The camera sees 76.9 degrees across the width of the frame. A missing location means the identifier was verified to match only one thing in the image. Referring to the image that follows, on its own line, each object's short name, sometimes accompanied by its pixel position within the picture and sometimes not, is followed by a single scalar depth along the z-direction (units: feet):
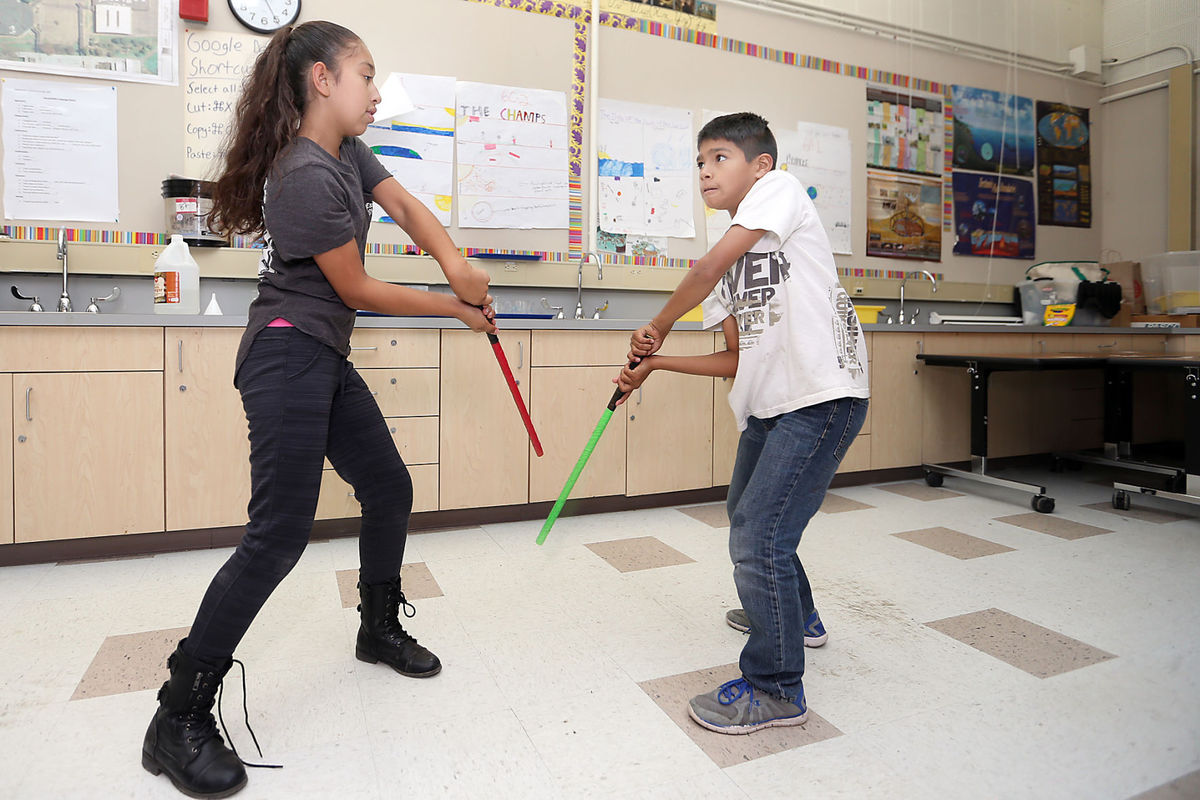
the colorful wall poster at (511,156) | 10.55
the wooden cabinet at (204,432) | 7.75
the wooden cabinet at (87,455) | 7.31
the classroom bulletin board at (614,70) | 9.14
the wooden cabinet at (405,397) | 8.43
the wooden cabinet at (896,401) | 11.62
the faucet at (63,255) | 8.50
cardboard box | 13.51
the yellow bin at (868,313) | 12.38
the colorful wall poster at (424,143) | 10.09
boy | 4.42
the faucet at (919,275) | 13.88
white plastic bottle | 8.23
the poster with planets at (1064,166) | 15.17
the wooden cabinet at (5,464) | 7.20
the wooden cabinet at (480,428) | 8.87
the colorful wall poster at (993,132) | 14.40
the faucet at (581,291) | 11.07
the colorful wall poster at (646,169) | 11.41
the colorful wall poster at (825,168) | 12.87
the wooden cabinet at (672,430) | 9.98
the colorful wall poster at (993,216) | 14.44
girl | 3.92
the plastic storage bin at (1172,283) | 13.62
